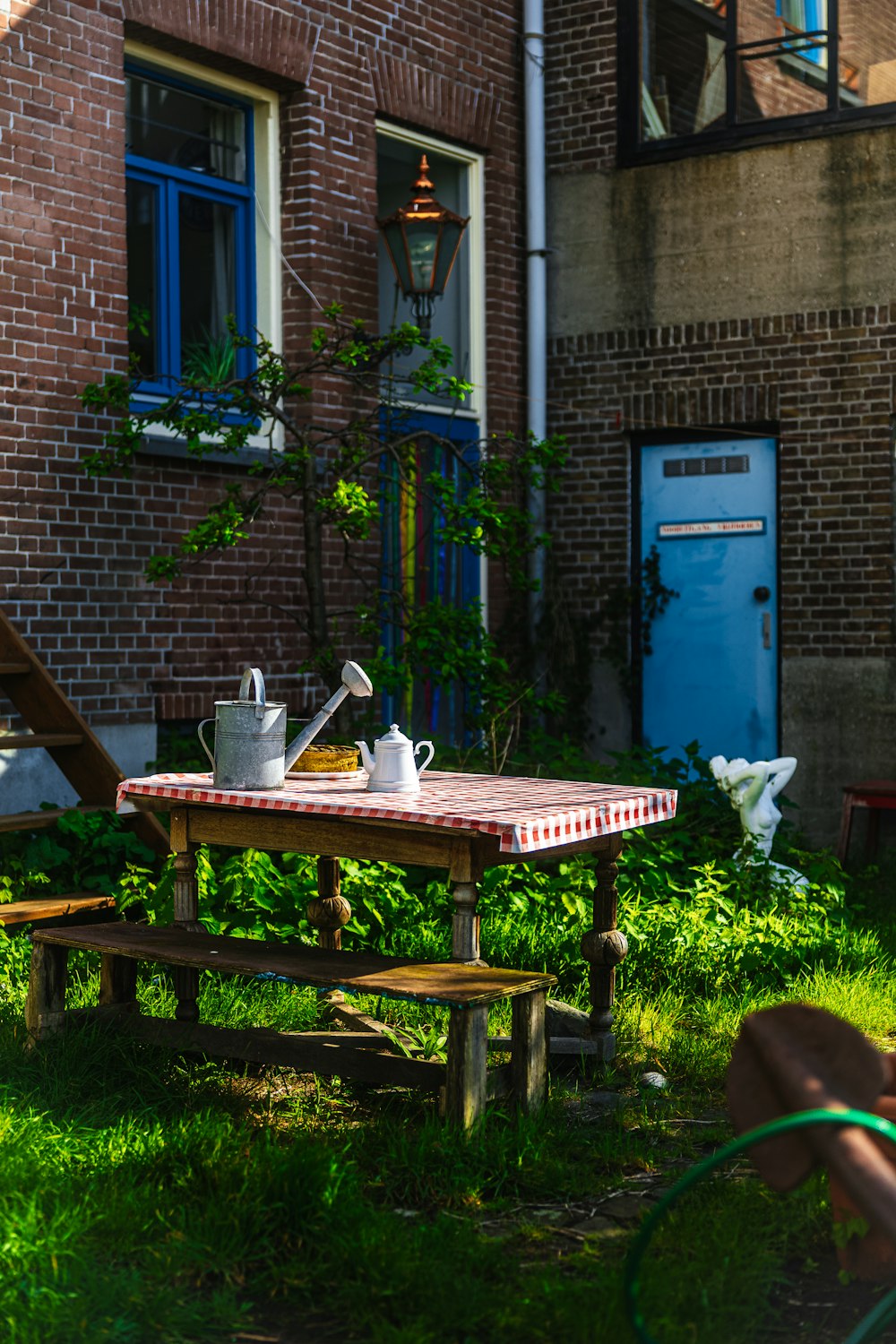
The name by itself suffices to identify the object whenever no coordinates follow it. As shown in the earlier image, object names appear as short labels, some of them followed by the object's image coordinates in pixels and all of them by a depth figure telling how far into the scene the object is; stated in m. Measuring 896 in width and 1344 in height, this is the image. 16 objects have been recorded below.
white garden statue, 7.04
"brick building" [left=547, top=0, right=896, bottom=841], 9.60
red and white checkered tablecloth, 4.14
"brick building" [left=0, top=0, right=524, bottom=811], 7.51
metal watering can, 4.69
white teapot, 4.65
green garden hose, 2.44
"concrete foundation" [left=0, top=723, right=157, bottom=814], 7.38
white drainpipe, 10.64
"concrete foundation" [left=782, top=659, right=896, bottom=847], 9.48
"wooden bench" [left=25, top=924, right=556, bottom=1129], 4.09
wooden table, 4.23
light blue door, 10.00
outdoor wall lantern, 9.18
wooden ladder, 6.69
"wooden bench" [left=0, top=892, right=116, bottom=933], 5.91
